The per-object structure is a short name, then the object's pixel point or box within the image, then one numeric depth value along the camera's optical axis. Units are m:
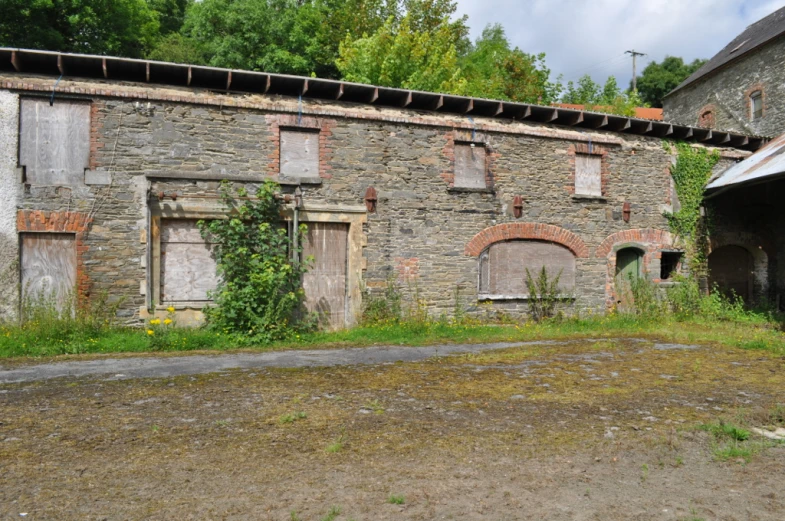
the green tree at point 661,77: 41.09
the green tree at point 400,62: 18.31
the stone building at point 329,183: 9.12
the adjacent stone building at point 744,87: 16.97
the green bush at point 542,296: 12.07
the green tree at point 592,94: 31.48
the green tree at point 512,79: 22.92
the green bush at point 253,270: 9.16
